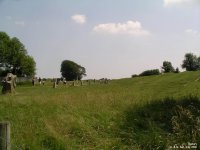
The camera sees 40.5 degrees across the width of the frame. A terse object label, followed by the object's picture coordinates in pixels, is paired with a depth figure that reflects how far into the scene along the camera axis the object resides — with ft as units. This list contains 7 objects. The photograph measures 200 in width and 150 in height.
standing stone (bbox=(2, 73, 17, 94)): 72.33
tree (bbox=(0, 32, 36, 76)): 222.39
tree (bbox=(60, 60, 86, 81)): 344.10
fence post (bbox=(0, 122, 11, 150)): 14.00
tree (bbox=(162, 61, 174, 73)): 286.61
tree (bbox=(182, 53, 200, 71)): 313.92
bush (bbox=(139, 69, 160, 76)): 258.40
